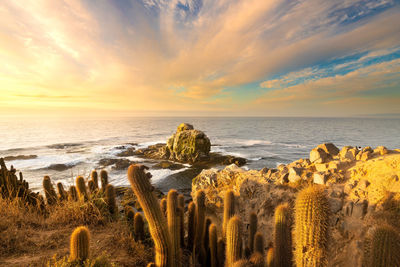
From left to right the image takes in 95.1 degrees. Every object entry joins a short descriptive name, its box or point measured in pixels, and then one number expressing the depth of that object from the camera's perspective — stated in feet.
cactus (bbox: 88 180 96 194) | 22.38
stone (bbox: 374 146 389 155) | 17.44
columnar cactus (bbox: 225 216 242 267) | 10.11
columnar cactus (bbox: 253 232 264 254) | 11.42
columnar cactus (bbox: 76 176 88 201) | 19.88
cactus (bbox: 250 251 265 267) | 9.04
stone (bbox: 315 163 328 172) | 18.14
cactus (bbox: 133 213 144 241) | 15.87
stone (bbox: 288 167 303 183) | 17.81
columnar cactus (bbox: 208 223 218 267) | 13.42
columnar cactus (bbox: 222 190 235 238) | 13.73
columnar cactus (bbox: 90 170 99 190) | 22.93
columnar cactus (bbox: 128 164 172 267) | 10.09
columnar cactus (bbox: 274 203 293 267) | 9.51
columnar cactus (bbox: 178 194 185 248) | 16.46
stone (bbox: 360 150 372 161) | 17.29
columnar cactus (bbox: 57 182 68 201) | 23.10
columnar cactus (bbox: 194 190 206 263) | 15.38
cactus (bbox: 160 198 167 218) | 17.70
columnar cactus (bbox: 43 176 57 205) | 22.71
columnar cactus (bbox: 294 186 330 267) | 6.99
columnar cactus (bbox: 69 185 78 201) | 21.65
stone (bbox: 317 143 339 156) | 20.84
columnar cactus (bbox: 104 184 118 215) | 19.65
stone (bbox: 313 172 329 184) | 16.55
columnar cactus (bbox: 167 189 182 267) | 12.34
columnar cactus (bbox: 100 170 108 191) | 23.23
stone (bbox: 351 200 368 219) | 13.12
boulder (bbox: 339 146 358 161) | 18.46
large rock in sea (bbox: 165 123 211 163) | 88.52
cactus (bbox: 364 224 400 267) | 6.08
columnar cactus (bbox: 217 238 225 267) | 13.39
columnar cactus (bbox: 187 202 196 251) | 16.98
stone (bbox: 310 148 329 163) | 19.97
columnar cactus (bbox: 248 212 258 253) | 13.23
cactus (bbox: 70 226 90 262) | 9.47
